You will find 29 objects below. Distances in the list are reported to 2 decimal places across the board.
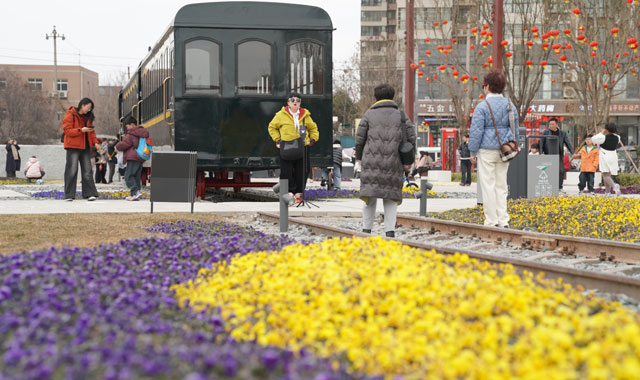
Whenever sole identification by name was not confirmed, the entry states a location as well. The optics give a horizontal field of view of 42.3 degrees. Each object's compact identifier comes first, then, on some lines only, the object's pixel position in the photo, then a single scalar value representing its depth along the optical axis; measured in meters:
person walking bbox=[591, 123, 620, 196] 20.95
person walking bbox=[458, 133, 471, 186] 30.22
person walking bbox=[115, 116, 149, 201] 18.00
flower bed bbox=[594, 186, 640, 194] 23.92
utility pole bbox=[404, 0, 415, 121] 26.12
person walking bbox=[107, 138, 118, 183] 32.94
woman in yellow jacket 14.20
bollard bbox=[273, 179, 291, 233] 10.86
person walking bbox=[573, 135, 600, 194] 23.97
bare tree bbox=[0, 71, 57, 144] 83.12
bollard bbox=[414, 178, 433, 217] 12.48
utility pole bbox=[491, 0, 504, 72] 18.14
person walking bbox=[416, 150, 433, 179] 31.80
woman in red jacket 16.67
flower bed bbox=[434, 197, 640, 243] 10.84
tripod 14.84
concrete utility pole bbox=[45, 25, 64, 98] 88.03
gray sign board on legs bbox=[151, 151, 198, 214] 13.22
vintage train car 16.77
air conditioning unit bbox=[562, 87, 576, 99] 71.63
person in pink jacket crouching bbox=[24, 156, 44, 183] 31.06
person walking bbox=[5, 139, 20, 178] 34.97
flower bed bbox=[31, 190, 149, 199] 18.88
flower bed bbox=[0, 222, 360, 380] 3.34
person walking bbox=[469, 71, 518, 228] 10.98
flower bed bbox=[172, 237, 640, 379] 3.52
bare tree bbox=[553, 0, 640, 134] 26.66
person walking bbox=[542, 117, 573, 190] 20.22
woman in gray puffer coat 9.60
